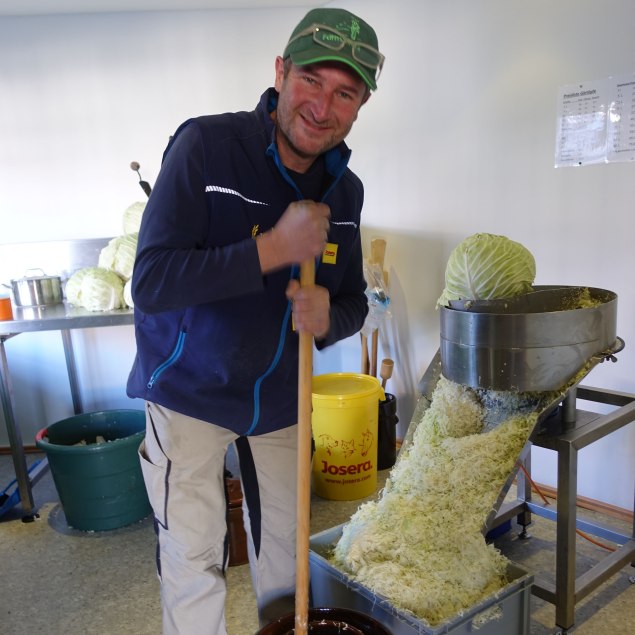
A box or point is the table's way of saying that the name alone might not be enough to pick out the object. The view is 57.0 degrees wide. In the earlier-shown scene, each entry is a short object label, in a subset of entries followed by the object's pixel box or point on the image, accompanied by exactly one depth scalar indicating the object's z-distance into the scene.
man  1.28
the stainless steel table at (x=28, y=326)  2.64
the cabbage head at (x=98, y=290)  2.86
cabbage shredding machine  1.64
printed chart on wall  2.42
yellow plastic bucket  2.86
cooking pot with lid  3.06
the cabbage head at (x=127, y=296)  2.86
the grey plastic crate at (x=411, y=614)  1.43
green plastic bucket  2.68
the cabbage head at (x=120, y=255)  3.05
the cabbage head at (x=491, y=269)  1.89
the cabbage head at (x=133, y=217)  3.25
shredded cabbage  1.52
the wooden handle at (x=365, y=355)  3.41
